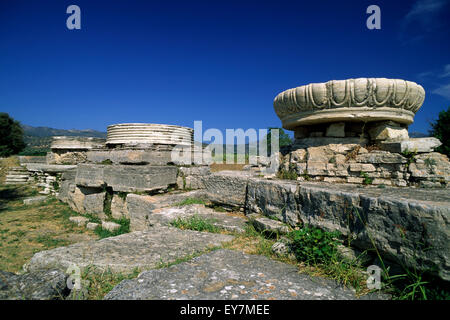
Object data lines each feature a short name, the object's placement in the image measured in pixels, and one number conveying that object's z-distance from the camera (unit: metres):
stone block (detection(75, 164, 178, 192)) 5.48
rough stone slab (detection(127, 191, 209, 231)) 4.68
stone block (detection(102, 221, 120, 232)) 5.42
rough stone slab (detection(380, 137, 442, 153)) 2.99
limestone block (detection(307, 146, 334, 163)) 3.58
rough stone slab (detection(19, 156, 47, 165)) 15.47
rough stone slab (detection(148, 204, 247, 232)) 3.21
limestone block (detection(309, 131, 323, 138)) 3.97
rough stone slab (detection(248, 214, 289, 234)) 2.61
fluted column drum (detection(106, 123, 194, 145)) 6.67
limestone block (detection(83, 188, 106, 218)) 6.28
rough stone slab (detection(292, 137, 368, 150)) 3.65
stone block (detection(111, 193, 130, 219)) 5.75
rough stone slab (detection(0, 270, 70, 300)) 1.55
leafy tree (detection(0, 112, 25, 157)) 21.53
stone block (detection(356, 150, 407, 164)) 3.05
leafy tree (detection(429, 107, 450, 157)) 9.03
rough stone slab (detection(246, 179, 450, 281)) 1.49
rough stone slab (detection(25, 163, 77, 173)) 8.98
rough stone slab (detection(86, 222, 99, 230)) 5.78
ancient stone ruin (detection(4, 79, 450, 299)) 1.66
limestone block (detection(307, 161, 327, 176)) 3.46
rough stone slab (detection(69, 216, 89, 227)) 6.03
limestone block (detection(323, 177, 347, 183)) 3.32
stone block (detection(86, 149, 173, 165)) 5.94
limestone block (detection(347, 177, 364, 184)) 3.23
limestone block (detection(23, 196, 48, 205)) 8.34
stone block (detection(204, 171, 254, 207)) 3.62
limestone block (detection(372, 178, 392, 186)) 3.05
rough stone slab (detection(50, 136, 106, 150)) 9.48
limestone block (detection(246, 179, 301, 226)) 2.63
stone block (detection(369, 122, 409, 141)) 3.51
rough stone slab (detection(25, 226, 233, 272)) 2.15
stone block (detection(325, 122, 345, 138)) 3.72
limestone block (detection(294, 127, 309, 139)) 4.25
